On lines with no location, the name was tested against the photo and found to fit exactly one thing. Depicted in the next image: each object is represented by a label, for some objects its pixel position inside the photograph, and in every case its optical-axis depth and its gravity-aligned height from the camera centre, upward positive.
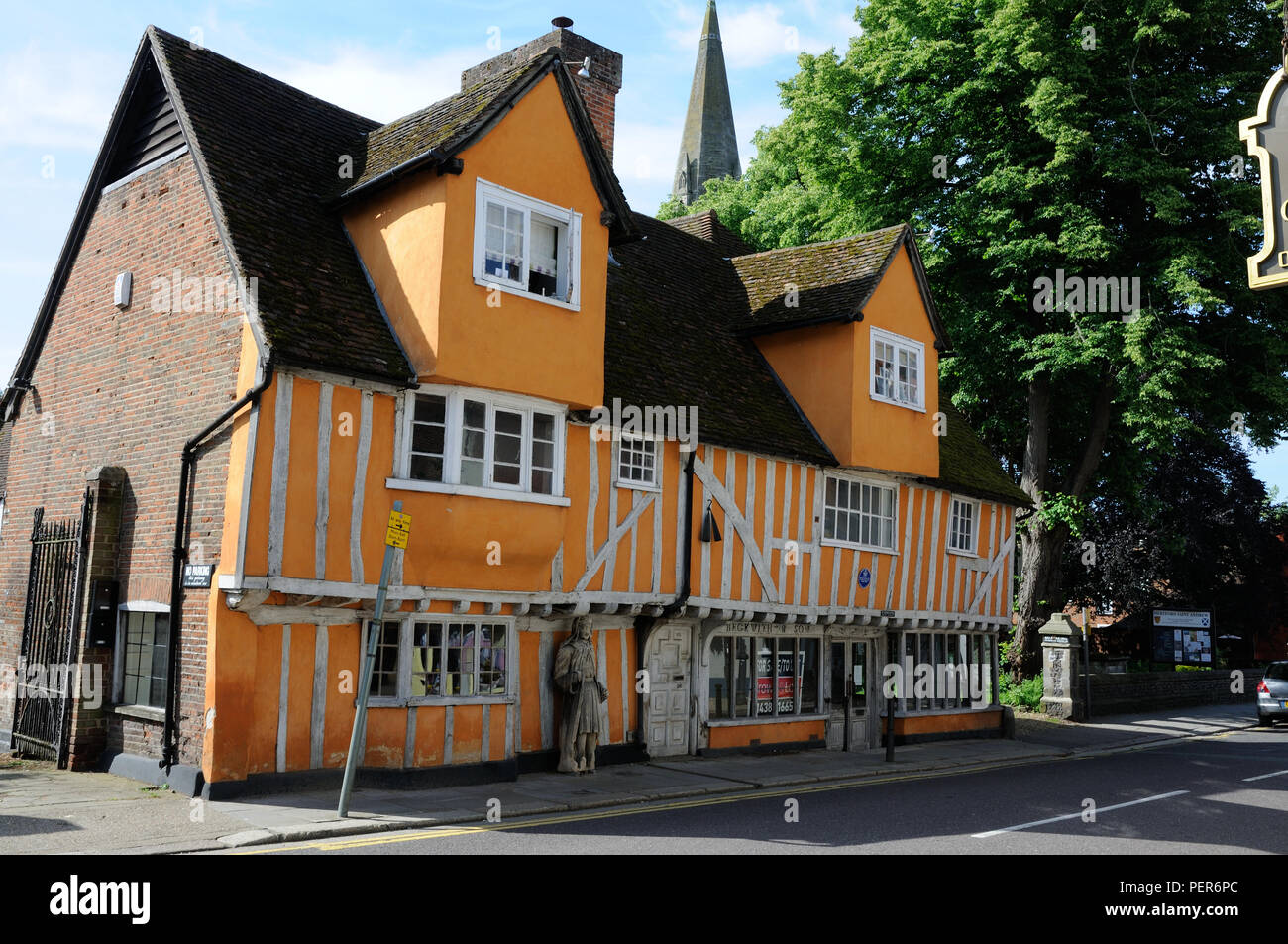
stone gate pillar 25.70 -1.78
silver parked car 26.45 -2.34
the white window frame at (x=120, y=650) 13.27 -1.05
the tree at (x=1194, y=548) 38.38 +2.04
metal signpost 10.15 -0.55
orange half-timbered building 11.70 +1.70
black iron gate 13.58 -1.00
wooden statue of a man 14.08 -1.63
